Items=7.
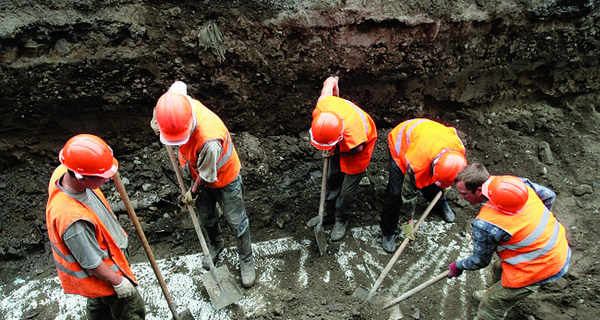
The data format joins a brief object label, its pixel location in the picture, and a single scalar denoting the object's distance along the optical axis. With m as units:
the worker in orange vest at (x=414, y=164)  2.87
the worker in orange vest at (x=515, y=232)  2.41
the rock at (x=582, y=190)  4.33
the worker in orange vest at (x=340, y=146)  3.10
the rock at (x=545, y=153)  4.70
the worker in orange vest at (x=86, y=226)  2.09
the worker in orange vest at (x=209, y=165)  2.56
